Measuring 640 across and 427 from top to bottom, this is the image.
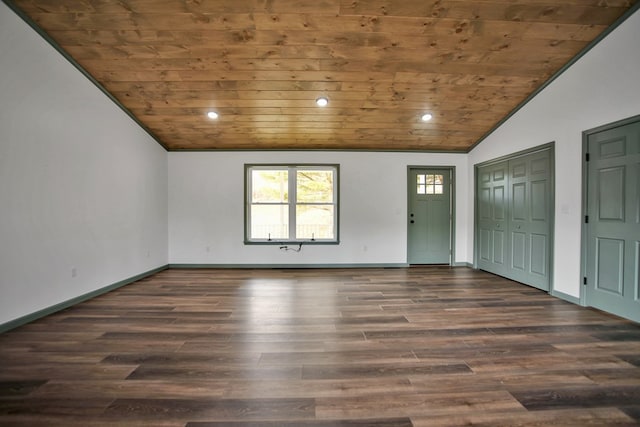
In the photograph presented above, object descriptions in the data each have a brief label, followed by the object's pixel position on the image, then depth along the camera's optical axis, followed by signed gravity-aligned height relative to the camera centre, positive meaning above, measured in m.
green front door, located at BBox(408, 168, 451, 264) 5.71 -0.11
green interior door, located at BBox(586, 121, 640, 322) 2.87 -0.10
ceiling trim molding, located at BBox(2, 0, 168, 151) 2.76 +1.83
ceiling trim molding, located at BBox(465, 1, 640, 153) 2.86 +1.86
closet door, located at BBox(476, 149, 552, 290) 4.00 -0.10
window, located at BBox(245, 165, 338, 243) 5.65 +0.17
